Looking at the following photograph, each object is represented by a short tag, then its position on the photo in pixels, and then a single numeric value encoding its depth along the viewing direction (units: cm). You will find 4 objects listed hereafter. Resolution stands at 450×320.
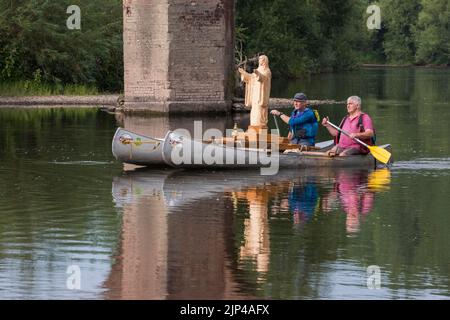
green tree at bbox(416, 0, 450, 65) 11350
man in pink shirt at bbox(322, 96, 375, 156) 2392
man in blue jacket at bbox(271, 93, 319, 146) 2434
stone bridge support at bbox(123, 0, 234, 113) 3872
